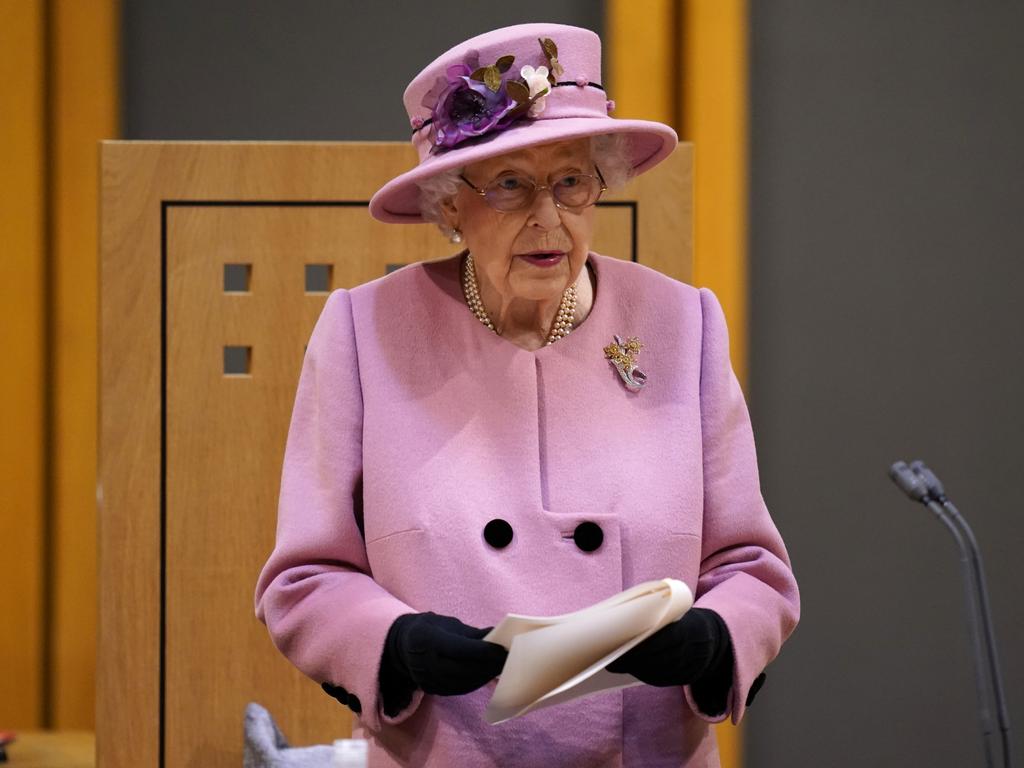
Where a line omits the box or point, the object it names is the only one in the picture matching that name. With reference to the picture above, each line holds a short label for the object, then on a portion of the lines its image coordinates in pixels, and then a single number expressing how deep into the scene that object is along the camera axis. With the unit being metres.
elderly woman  6.02
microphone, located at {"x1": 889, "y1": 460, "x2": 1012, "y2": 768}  6.36
